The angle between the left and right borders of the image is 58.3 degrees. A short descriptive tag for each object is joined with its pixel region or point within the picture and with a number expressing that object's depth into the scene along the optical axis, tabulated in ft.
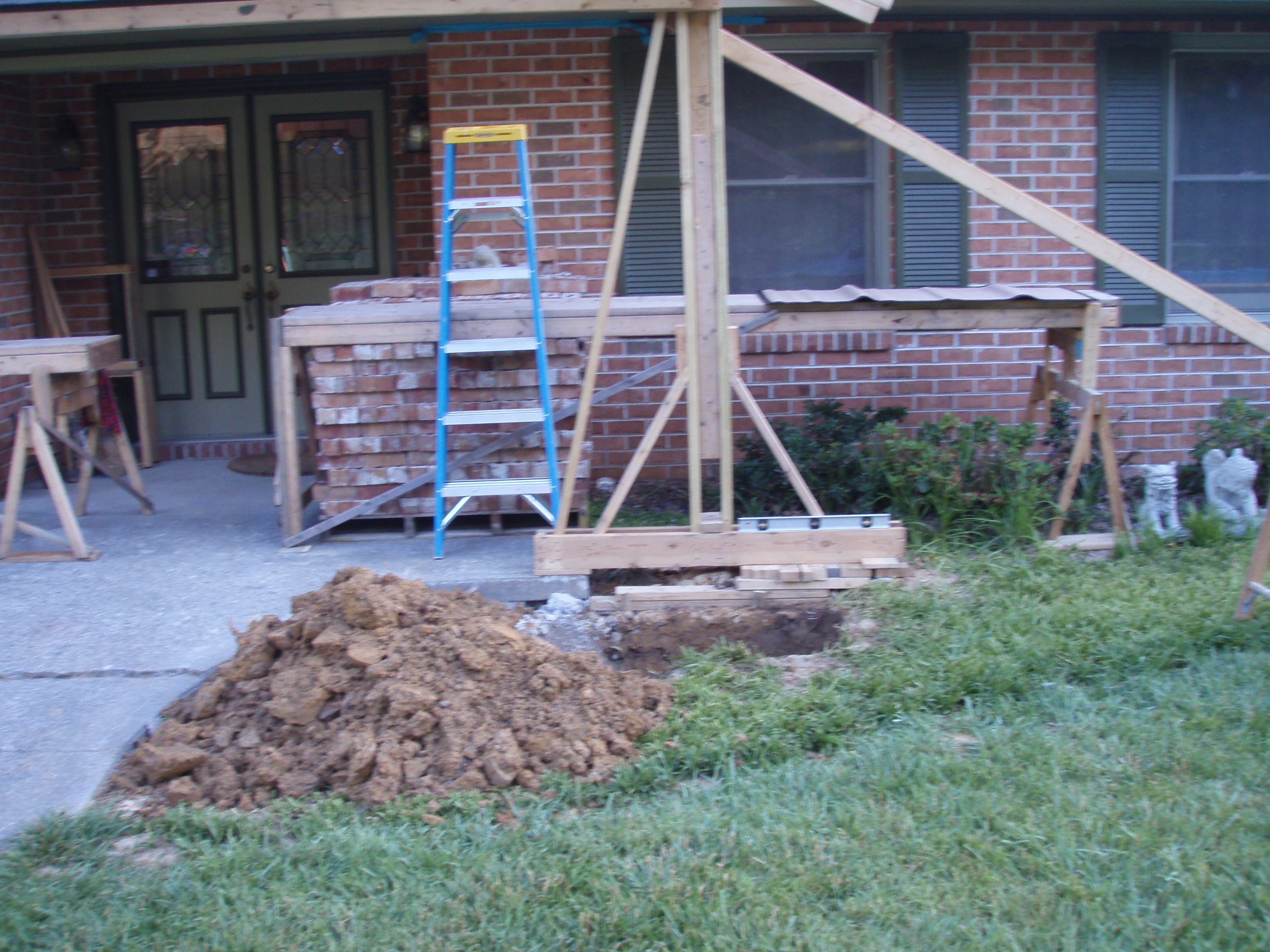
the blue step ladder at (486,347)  16.34
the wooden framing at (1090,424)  16.84
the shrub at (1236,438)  19.51
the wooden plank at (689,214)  14.58
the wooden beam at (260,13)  14.39
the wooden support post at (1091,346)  17.10
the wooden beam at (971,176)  14.79
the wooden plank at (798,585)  15.43
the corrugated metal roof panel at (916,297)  16.75
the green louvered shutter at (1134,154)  21.21
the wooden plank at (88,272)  25.04
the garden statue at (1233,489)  17.97
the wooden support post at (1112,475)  16.88
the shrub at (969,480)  17.58
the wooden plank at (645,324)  16.96
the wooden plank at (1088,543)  17.06
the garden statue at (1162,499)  17.93
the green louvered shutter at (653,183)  20.57
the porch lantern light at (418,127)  24.97
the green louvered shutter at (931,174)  20.90
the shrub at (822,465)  18.70
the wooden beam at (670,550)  15.57
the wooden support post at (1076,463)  16.84
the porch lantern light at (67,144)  25.09
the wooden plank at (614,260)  14.21
